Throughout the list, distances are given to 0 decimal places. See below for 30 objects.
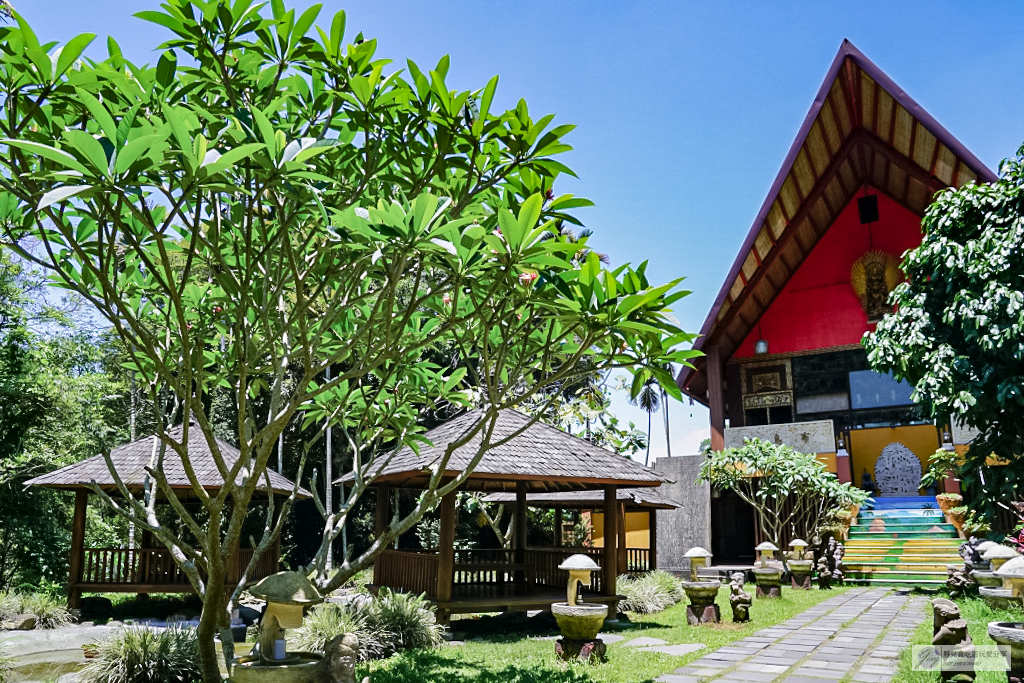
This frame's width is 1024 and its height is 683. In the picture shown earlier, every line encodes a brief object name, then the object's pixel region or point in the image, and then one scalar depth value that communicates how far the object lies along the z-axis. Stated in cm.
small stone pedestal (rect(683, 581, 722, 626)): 1091
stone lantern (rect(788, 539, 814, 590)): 1481
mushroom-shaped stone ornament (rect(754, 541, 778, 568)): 1391
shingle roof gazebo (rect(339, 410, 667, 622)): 1101
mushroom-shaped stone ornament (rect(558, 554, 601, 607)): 901
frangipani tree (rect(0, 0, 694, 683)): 339
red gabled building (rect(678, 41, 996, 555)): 1703
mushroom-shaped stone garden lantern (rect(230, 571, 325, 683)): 442
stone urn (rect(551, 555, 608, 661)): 838
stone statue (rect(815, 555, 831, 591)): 1486
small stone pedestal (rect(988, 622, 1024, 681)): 553
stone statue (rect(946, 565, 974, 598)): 1198
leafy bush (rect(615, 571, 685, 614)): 1298
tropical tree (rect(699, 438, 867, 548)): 1593
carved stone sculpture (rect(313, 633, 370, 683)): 488
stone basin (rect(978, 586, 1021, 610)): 852
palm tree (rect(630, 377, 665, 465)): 4848
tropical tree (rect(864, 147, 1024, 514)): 1062
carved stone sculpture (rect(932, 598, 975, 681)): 636
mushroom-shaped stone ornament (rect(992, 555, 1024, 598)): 589
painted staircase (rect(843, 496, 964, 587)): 1516
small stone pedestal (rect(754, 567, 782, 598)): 1350
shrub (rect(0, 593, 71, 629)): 1217
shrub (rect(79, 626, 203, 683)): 750
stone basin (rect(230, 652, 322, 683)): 434
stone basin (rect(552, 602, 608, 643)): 840
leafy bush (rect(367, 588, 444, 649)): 959
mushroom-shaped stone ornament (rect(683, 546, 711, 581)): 1250
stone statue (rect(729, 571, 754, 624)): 1053
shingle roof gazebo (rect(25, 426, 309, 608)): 1316
